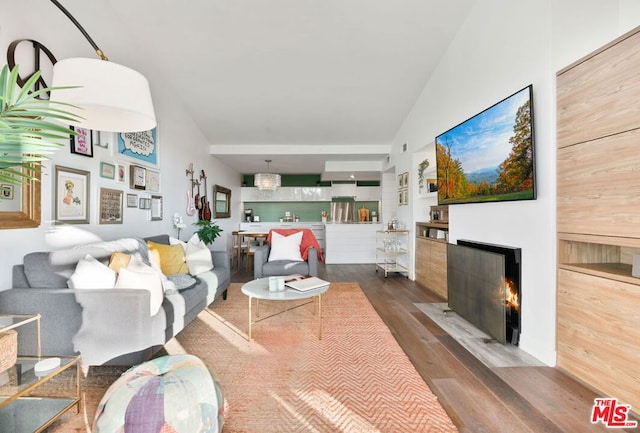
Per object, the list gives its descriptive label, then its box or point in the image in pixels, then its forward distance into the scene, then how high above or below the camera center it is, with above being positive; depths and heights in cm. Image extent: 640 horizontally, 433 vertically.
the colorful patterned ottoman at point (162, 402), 109 -75
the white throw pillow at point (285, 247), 408 -45
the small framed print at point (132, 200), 323 +19
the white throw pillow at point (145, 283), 191 -45
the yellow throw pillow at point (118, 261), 217 -35
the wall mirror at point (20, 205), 187 +8
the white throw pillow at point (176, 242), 332 -31
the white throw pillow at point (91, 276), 186 -40
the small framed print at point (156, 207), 372 +12
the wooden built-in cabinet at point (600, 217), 154 +0
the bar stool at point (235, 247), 627 -77
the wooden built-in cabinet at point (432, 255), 371 -55
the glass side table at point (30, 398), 129 -95
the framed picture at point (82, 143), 246 +65
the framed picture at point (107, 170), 281 +47
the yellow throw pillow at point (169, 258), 293 -44
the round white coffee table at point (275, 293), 243 -68
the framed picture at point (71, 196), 229 +17
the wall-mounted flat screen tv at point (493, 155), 214 +55
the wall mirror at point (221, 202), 629 +34
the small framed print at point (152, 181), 362 +46
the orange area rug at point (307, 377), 150 -107
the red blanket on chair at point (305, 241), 414 -37
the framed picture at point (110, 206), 281 +11
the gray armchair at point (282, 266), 380 -67
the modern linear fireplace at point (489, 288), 229 -63
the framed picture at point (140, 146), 310 +83
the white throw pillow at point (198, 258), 314 -48
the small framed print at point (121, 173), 304 +47
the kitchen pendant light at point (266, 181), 636 +80
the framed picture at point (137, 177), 328 +47
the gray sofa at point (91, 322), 175 -66
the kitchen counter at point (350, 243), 622 -59
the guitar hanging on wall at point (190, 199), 481 +29
